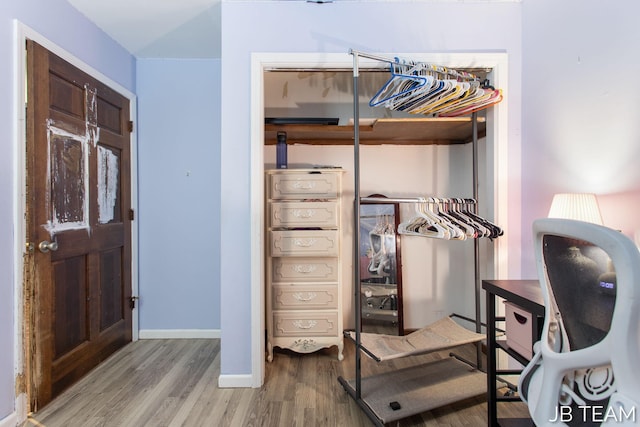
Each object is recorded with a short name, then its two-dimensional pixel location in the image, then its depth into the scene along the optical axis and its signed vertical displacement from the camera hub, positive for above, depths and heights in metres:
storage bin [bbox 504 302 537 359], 1.28 -0.50
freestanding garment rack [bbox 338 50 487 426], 1.67 -1.02
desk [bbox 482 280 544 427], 1.33 -0.51
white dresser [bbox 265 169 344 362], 2.27 -0.36
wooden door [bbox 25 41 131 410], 1.74 -0.09
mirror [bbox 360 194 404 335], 2.67 -0.50
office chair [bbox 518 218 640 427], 0.70 -0.30
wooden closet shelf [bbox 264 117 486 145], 2.21 +0.59
